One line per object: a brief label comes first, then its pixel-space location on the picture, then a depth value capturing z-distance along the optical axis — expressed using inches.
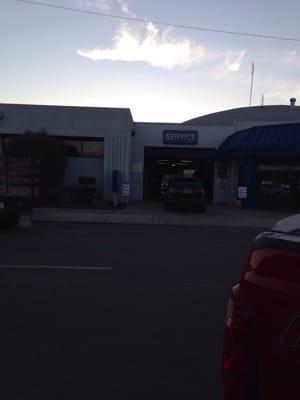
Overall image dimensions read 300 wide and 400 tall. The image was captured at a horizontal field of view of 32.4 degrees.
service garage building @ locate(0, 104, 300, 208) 1021.2
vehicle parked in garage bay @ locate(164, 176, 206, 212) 893.8
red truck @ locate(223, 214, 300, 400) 80.2
